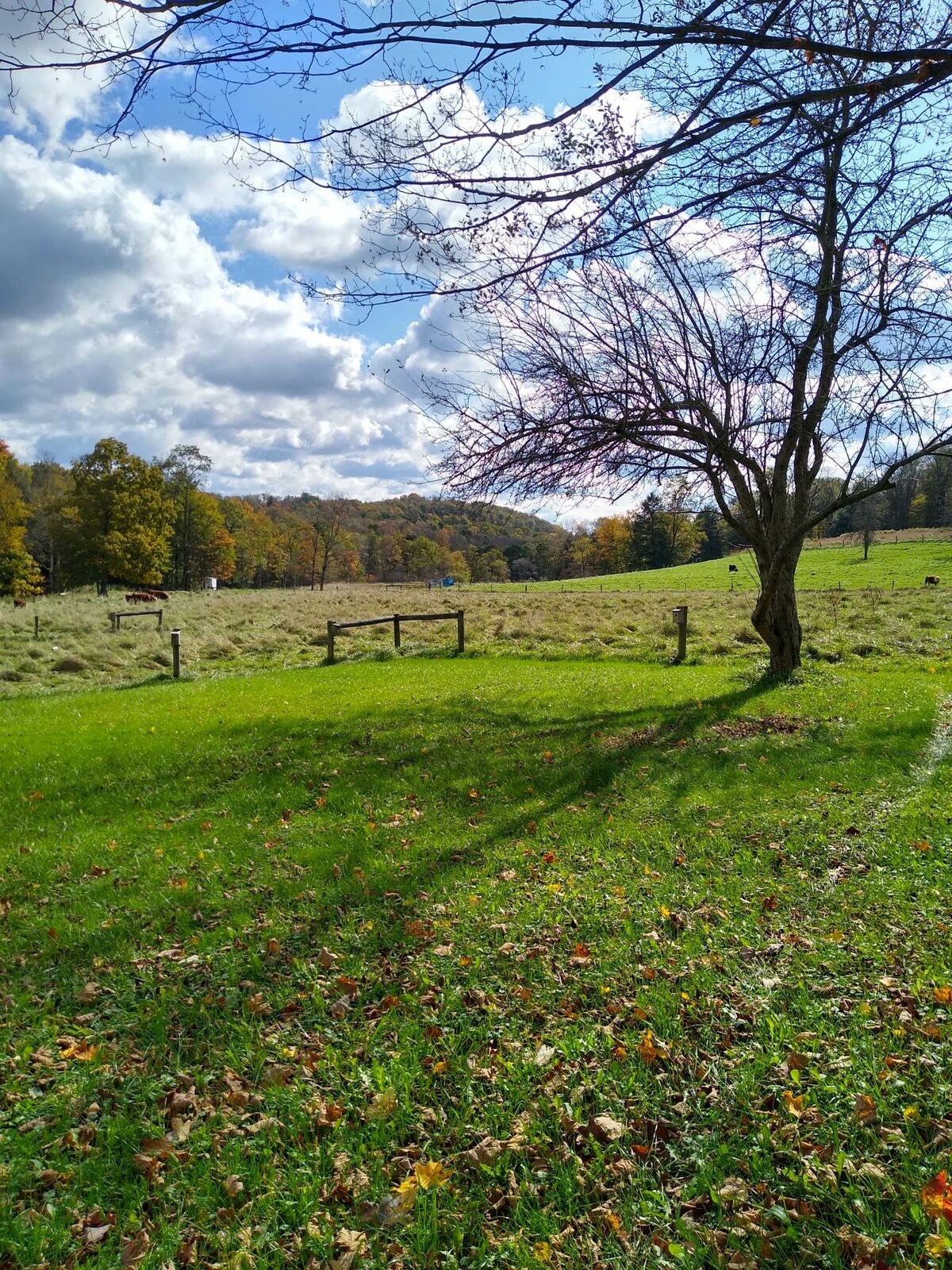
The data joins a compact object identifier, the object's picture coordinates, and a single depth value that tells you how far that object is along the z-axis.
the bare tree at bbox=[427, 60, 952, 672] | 10.14
